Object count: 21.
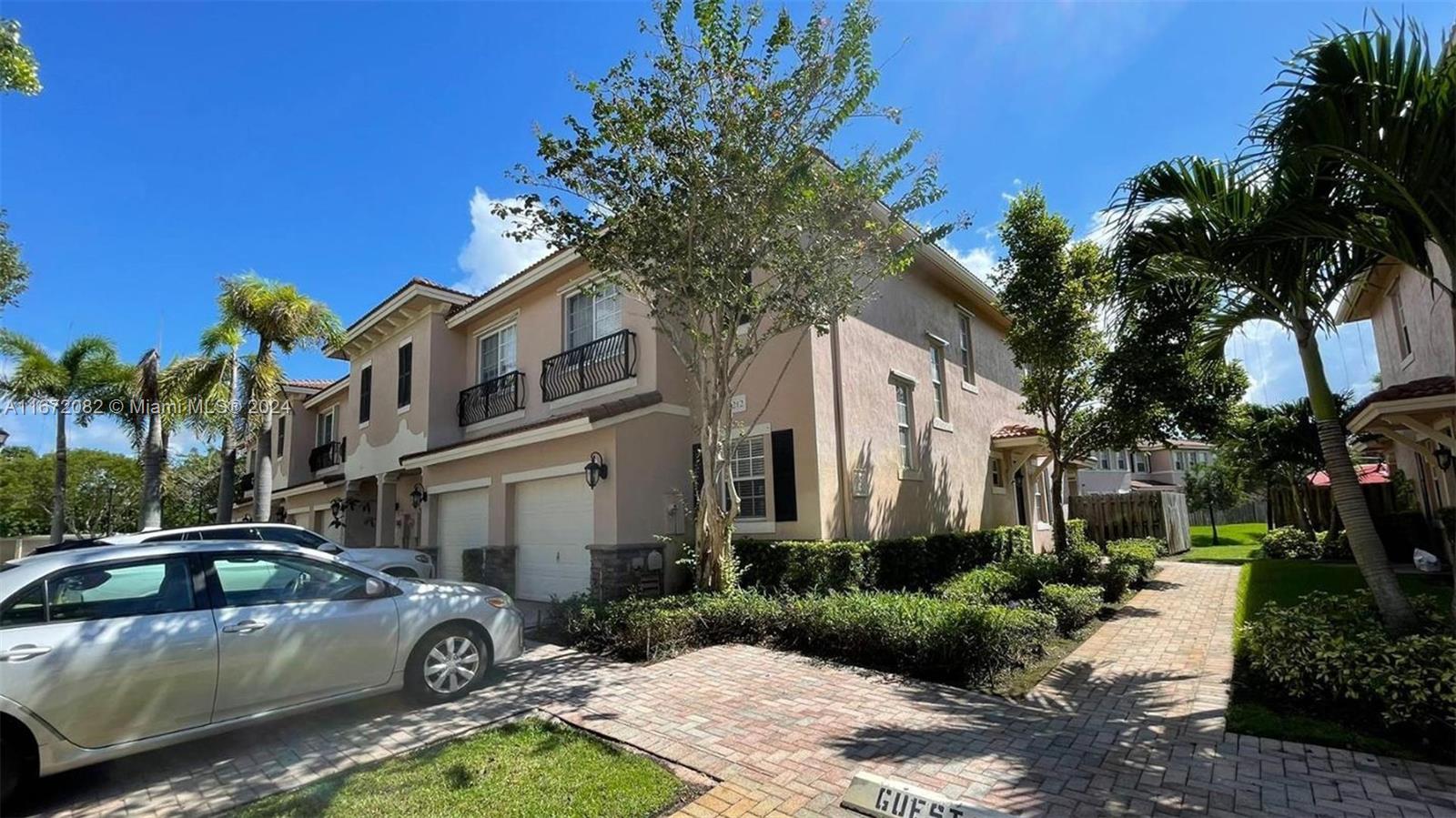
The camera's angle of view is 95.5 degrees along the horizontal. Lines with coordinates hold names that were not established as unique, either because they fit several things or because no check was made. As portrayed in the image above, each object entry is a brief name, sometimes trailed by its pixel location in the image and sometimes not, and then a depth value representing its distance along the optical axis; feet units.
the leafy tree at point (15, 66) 23.22
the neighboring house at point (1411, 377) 29.73
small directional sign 11.50
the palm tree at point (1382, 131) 16.15
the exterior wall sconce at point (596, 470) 36.45
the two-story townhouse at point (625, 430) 36.88
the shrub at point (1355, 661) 15.08
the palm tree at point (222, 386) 53.16
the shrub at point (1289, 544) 56.08
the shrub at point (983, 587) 30.60
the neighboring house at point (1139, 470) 107.76
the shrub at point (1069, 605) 29.35
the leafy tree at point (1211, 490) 90.43
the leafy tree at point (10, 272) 37.91
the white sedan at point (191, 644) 14.33
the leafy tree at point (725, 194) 28.96
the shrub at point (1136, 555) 40.16
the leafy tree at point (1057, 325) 41.86
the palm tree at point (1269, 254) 18.89
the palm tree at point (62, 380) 66.49
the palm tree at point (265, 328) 50.70
